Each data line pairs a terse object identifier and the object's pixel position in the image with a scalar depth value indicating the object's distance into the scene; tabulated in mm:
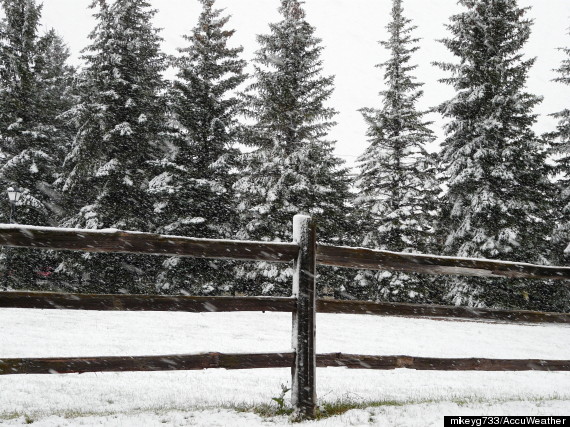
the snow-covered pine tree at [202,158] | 20781
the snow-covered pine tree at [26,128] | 23891
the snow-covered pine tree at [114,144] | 20938
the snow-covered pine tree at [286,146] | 19812
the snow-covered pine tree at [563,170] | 21734
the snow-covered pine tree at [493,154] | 19391
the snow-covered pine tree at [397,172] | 21125
